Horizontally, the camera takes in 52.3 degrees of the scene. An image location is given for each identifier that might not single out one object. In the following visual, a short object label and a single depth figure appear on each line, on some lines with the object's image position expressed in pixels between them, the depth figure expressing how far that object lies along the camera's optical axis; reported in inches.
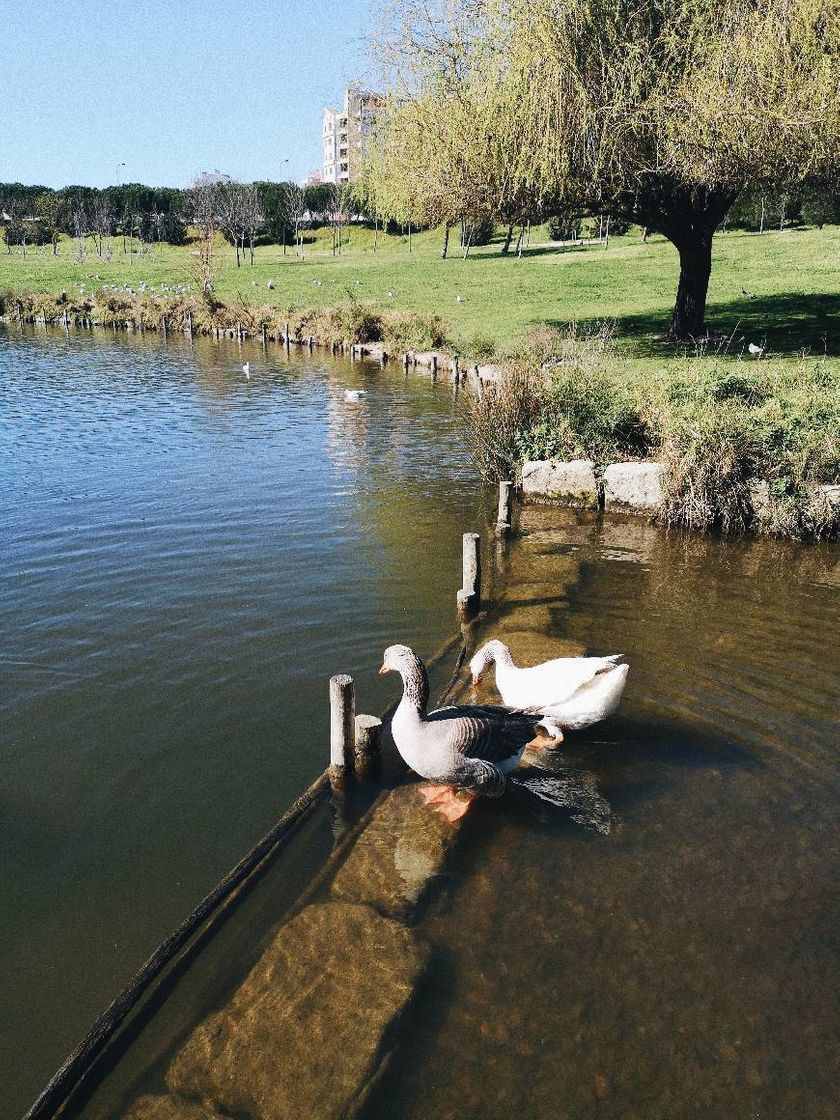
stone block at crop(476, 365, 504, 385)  1043.6
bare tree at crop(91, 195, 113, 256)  3435.0
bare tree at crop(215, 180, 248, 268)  3006.9
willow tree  742.5
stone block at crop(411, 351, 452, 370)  1308.9
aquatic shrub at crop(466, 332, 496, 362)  1165.7
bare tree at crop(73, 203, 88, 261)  3462.1
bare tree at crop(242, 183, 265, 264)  3002.0
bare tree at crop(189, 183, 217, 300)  2118.6
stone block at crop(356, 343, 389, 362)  1470.2
